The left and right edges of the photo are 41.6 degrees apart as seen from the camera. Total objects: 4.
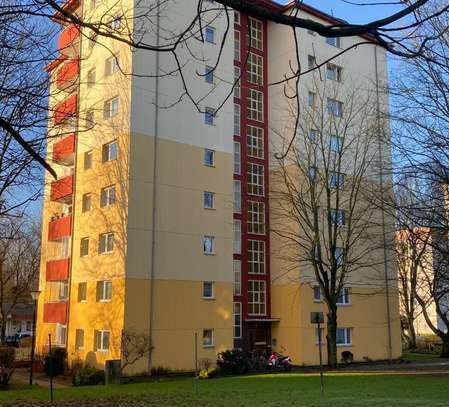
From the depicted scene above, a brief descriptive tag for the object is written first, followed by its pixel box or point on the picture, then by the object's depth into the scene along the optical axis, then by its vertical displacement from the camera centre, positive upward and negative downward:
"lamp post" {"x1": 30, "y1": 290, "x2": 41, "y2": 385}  28.04 +1.57
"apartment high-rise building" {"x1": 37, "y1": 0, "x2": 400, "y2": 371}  31.84 +6.01
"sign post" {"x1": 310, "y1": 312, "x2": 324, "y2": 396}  18.30 +0.36
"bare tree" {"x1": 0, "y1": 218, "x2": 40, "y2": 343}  51.75 +5.73
